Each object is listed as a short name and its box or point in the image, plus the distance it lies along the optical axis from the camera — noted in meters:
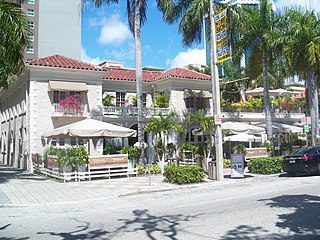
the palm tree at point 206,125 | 21.09
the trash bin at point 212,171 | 16.41
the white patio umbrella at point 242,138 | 24.61
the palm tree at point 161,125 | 21.64
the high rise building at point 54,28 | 65.75
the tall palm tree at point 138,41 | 21.73
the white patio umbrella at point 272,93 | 37.34
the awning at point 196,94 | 28.92
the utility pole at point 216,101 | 16.17
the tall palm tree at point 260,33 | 24.12
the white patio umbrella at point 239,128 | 25.47
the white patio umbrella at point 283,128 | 30.19
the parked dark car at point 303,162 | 17.08
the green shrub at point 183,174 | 14.79
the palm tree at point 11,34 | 16.47
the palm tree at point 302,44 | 22.98
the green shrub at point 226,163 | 23.87
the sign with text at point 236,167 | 16.74
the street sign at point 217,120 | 16.06
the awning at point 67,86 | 23.12
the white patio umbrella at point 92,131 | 17.50
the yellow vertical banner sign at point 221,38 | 15.62
